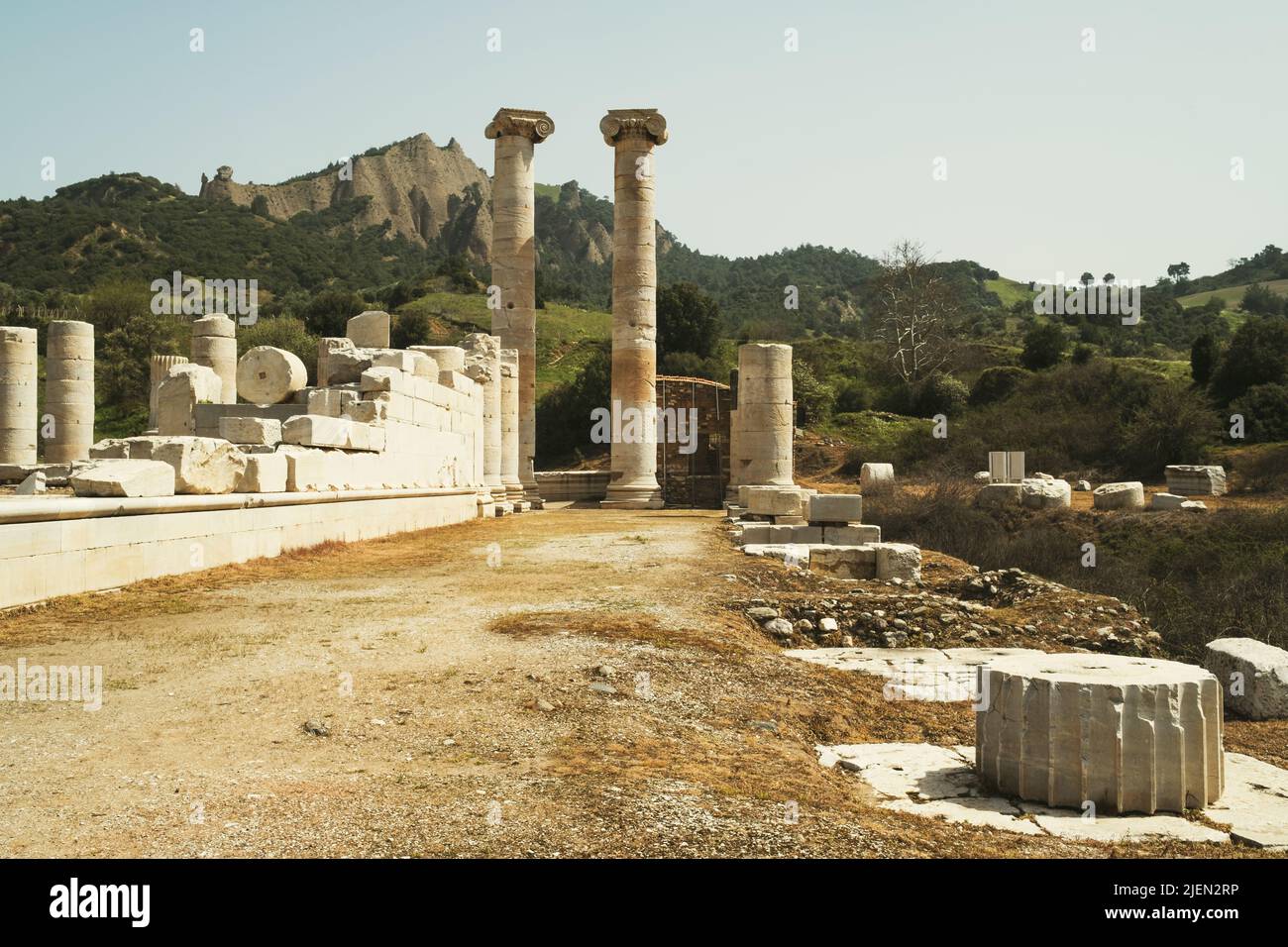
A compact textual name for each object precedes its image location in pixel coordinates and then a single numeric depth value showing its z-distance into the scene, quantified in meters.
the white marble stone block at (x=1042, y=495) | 21.42
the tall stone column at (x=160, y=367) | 25.00
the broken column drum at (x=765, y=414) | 22.81
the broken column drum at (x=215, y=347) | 23.30
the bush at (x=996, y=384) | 39.44
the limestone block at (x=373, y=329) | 18.52
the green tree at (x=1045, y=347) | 41.28
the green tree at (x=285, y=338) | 38.56
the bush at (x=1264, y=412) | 29.22
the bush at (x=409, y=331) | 47.88
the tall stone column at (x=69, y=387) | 25.69
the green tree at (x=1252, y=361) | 31.97
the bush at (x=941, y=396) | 40.12
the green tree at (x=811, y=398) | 40.34
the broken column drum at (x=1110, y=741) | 4.62
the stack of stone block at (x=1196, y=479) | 24.59
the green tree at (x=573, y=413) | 40.78
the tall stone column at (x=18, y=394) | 24.92
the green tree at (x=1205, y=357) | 34.38
